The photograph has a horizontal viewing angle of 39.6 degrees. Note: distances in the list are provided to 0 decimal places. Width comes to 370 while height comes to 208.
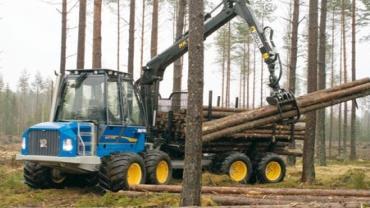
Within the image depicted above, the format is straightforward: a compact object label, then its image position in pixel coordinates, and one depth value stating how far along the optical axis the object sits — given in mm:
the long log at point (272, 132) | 14398
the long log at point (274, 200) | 8578
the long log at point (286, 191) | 9836
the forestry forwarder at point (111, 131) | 10875
